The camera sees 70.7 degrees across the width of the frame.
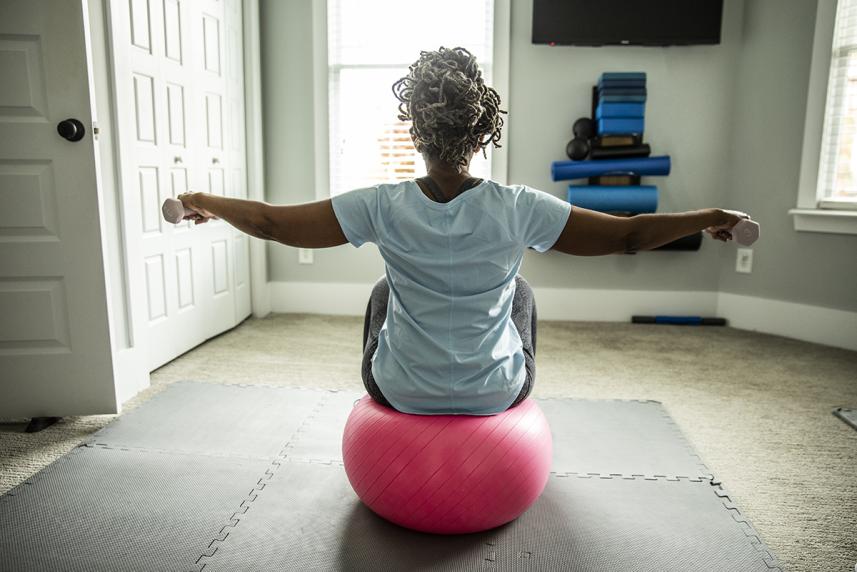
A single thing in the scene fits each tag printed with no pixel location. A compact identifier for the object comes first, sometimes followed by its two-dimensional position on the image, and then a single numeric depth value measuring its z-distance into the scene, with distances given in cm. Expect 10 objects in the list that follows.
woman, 133
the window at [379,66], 354
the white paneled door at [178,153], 245
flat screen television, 339
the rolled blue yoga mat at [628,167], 340
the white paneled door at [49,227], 192
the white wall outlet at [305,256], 386
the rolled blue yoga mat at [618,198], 334
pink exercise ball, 137
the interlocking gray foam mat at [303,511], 138
